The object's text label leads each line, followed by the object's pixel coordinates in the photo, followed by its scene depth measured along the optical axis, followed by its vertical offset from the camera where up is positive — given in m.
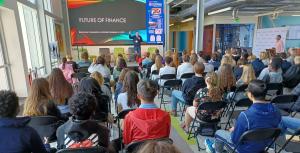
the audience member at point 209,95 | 2.83 -0.70
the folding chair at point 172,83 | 4.28 -0.79
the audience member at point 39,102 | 2.24 -0.58
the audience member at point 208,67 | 5.14 -0.56
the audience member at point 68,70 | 5.21 -0.55
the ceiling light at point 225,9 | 8.79 +1.49
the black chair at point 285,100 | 2.86 -0.80
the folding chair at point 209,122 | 2.65 -1.02
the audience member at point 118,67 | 4.60 -0.46
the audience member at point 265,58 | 5.69 -0.42
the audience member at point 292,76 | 4.34 -0.71
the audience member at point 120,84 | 3.35 -0.61
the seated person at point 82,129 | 1.58 -0.62
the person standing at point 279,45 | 9.42 -0.13
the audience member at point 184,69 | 4.83 -0.55
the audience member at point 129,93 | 2.76 -0.62
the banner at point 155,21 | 10.34 +1.23
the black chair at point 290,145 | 2.43 -1.24
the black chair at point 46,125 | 2.09 -0.80
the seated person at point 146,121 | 1.86 -0.67
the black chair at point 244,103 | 2.93 -0.84
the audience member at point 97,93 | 2.69 -0.61
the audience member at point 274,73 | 4.02 -0.59
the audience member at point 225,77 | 3.72 -0.60
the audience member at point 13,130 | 1.53 -0.60
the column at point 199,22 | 7.19 +0.77
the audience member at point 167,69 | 4.91 -0.57
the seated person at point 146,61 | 6.63 -0.48
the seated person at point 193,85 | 3.47 -0.67
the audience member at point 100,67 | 4.78 -0.46
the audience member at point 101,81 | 3.24 -0.54
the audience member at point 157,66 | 5.43 -0.53
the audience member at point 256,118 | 1.95 -0.70
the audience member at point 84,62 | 6.07 -0.43
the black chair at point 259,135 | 1.79 -0.80
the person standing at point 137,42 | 10.66 +0.21
